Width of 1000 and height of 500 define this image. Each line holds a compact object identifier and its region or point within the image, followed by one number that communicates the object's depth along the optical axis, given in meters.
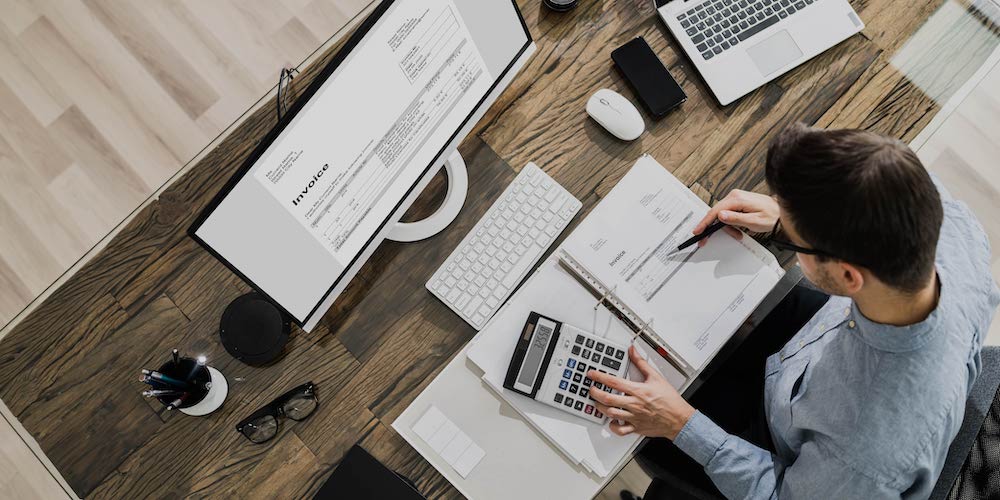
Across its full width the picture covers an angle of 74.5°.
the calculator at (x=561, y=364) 1.14
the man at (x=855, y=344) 0.87
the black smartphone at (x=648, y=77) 1.31
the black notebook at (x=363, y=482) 1.12
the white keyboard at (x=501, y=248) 1.23
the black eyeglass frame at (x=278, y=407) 1.14
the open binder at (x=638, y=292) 1.16
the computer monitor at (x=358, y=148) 0.92
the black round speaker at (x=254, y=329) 1.19
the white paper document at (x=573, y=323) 1.13
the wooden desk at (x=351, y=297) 1.18
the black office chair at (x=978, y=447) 1.06
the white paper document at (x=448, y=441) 1.15
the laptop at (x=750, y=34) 1.32
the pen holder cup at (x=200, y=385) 1.12
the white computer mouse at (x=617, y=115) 1.30
